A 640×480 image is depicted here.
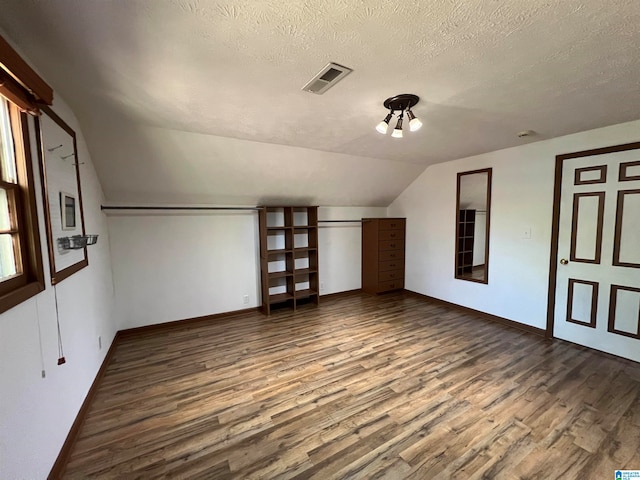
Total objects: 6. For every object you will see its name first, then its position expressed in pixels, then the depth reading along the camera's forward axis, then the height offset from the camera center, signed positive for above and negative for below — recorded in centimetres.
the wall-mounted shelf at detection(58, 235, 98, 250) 172 -14
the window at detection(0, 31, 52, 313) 119 +14
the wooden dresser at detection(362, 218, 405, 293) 480 -66
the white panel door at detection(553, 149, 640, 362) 259 -41
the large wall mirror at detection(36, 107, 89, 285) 156 +21
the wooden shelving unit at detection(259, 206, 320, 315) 405 -61
